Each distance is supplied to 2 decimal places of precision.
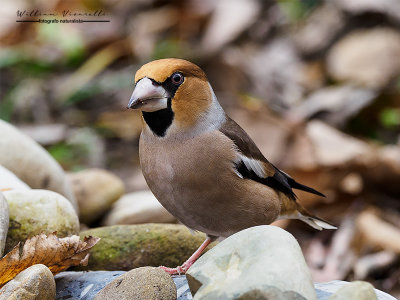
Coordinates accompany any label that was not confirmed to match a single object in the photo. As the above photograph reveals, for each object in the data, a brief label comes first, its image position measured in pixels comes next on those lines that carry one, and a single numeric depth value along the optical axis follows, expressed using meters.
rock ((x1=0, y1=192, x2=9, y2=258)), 5.61
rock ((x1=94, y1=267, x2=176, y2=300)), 5.07
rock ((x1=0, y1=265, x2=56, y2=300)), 5.02
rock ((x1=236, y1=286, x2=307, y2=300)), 4.34
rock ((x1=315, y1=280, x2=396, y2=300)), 5.23
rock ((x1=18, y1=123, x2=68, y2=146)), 12.83
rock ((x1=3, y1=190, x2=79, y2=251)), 6.11
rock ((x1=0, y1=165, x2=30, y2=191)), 6.59
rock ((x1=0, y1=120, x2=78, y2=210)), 7.37
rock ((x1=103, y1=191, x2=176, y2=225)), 8.23
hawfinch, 6.10
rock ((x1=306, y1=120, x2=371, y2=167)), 11.34
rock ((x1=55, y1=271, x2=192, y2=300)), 5.87
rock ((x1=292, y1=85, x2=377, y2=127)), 13.78
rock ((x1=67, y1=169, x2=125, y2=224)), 8.27
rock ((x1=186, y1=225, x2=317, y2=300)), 4.39
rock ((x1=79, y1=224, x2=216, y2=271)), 6.83
